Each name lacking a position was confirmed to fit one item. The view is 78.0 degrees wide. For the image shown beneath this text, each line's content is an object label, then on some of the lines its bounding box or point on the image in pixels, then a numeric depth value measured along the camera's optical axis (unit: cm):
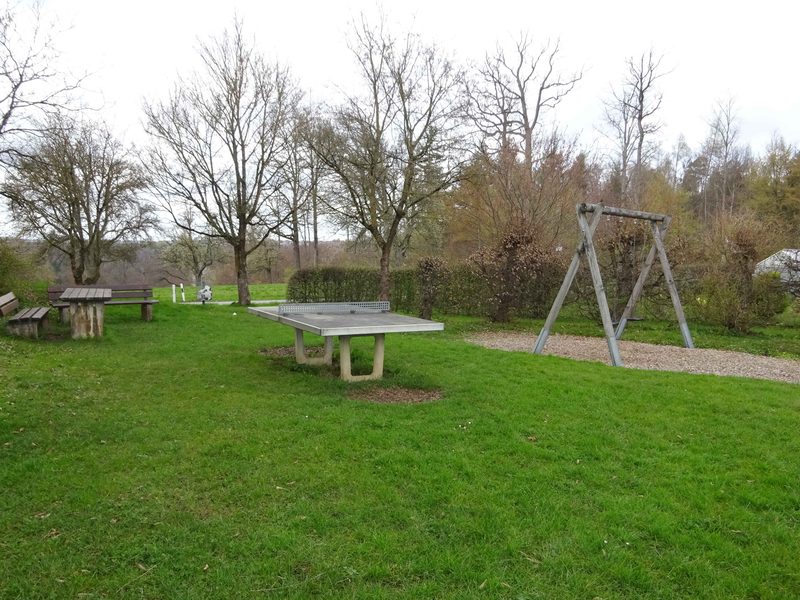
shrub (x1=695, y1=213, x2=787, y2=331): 1127
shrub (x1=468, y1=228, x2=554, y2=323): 1253
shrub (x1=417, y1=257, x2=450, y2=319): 1303
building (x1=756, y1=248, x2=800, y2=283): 1206
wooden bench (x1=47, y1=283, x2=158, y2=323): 1093
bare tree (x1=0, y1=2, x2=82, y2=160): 816
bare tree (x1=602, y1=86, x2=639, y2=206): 2330
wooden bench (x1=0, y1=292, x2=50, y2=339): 819
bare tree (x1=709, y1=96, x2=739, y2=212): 2978
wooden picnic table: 864
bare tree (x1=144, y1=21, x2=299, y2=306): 1547
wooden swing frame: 779
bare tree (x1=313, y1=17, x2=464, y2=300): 1345
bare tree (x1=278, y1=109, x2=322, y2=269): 1500
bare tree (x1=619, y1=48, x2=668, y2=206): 2227
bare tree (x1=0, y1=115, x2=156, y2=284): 1472
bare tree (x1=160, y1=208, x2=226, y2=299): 2900
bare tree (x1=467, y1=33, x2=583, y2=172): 2186
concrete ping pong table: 533
